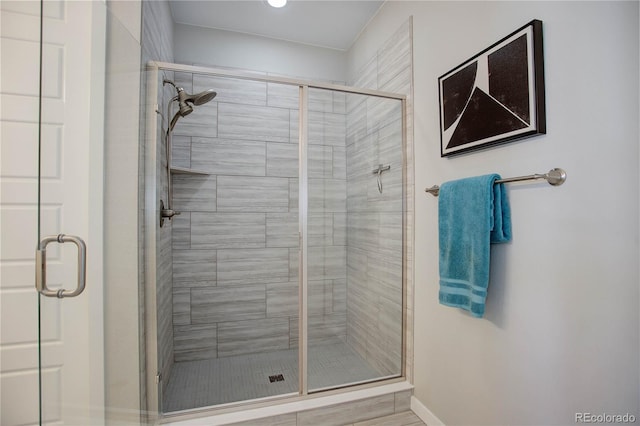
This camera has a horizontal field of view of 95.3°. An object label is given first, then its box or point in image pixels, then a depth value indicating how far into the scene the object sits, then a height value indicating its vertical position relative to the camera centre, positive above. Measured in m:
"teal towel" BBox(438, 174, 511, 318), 1.19 -0.07
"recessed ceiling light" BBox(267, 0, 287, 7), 2.06 +1.52
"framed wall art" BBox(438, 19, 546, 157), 1.04 +0.50
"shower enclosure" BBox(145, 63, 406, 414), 1.71 -0.13
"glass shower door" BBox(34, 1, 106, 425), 0.84 +0.01
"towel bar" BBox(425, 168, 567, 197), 0.97 +0.14
